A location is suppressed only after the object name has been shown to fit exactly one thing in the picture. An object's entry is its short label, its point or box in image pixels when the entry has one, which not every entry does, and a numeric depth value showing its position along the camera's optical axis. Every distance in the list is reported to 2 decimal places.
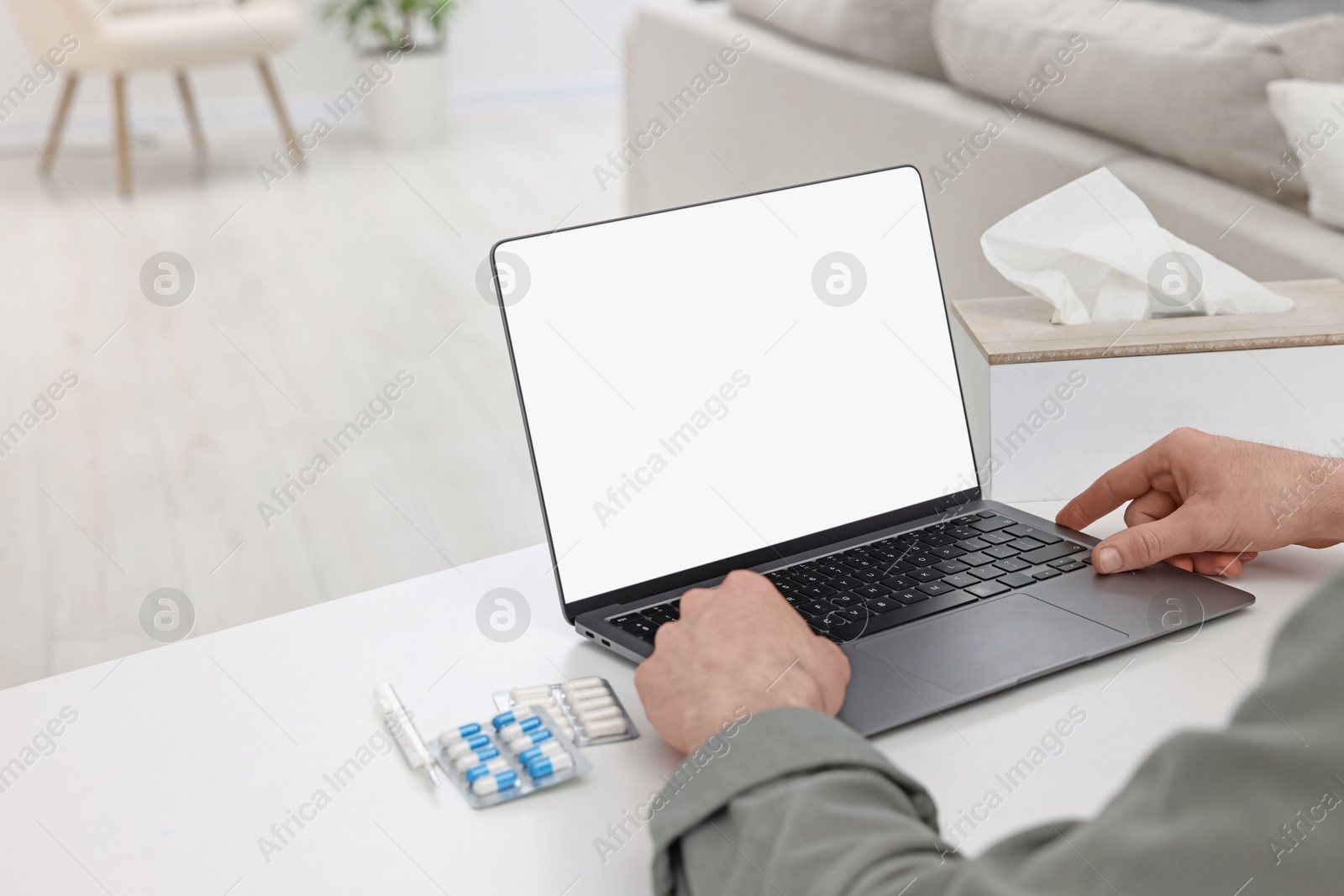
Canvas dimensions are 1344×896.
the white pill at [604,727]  0.64
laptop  0.73
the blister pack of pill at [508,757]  0.59
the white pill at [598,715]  0.65
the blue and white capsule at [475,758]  0.60
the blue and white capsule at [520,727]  0.62
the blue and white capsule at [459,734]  0.62
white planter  4.82
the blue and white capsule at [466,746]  0.61
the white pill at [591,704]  0.66
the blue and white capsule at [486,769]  0.59
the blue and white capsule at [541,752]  0.60
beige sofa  1.45
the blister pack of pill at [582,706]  0.64
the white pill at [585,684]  0.67
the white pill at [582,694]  0.66
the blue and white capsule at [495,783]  0.58
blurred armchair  4.11
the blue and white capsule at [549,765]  0.59
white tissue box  0.95
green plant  4.75
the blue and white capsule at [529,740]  0.61
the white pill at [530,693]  0.67
